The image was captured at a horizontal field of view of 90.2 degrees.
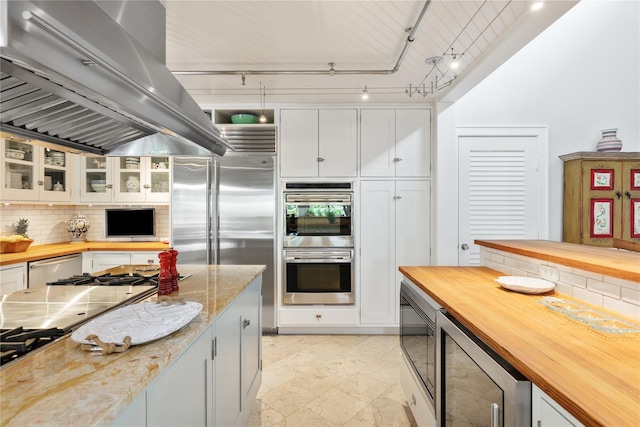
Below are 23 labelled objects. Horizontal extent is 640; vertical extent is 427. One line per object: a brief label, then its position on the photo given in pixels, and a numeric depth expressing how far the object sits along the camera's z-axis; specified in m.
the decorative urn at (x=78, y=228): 4.00
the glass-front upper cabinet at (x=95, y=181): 3.96
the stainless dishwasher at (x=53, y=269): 3.06
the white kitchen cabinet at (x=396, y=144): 3.57
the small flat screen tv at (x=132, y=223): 4.15
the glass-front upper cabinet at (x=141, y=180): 4.00
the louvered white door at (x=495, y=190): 3.57
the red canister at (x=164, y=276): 1.60
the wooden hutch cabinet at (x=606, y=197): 3.36
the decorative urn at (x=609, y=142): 3.48
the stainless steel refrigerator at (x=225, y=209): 3.49
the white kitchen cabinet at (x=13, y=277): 2.78
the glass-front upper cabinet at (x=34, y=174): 3.13
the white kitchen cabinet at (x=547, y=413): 0.78
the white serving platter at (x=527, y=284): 1.62
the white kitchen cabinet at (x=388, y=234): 3.57
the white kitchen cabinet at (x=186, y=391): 0.96
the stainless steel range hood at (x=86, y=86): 0.75
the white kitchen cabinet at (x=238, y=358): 1.53
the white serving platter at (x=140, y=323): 1.01
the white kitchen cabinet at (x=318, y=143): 3.56
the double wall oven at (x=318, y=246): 3.53
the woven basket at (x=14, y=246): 3.05
